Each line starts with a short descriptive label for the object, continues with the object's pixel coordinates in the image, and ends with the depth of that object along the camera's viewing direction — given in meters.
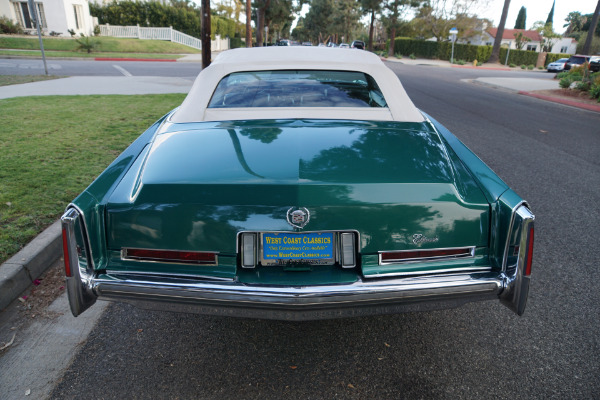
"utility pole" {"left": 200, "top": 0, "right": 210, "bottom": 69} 11.13
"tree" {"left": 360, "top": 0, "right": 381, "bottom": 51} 57.06
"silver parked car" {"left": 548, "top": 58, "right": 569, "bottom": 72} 35.34
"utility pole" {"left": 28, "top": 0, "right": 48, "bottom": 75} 11.97
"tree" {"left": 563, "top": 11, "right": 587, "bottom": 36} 87.11
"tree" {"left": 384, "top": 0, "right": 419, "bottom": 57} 56.03
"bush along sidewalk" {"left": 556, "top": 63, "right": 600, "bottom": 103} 15.38
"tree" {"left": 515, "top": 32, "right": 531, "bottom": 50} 53.17
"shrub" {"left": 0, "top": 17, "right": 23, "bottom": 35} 32.00
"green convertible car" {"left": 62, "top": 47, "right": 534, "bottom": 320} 1.93
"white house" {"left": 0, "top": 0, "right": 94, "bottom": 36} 32.78
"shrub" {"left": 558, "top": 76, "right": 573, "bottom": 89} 17.88
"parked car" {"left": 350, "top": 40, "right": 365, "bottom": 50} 46.43
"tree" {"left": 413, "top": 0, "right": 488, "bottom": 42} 57.47
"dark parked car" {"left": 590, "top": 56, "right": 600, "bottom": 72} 28.61
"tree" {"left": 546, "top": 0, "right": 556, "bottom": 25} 90.94
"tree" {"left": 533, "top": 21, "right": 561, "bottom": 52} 60.08
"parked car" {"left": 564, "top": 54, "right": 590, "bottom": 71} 32.31
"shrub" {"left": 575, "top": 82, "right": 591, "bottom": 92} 16.48
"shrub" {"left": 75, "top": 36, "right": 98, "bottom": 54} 27.67
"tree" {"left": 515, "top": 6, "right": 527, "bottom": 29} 96.12
